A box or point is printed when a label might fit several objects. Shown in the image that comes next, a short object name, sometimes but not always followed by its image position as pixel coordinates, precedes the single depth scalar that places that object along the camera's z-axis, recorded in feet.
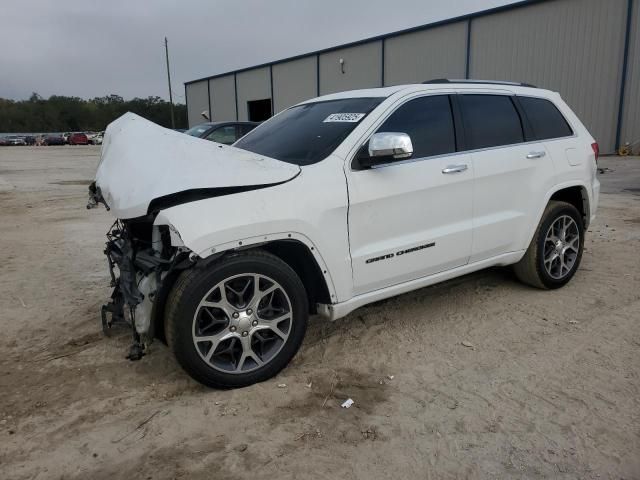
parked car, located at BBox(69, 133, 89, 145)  186.29
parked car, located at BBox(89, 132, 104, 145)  185.89
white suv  9.91
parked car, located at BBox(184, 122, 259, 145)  38.55
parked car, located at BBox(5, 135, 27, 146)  196.13
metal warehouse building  59.47
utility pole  174.29
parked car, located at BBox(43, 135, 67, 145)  187.01
